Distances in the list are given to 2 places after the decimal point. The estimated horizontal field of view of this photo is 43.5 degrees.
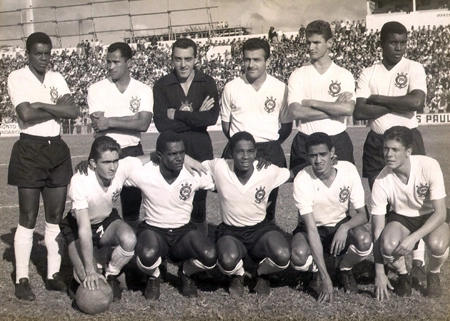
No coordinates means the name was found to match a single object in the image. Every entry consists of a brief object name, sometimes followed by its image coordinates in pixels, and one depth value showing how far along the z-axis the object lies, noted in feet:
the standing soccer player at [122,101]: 16.21
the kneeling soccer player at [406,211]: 14.30
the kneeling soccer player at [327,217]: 14.53
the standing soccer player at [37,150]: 15.10
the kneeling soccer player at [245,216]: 14.98
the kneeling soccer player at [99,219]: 14.43
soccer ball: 13.69
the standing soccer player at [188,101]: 16.57
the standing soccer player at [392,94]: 15.25
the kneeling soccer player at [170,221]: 14.96
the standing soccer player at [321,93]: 15.69
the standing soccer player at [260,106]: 16.57
